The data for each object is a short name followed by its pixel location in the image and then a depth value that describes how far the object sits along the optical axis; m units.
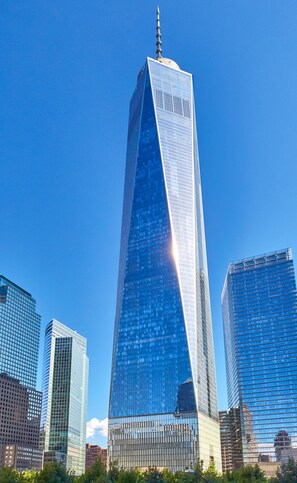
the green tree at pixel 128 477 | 66.31
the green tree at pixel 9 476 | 63.62
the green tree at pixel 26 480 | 68.38
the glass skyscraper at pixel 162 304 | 150.62
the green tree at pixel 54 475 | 64.50
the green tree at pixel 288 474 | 64.06
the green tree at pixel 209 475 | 69.94
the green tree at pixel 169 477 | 76.56
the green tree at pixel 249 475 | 83.64
